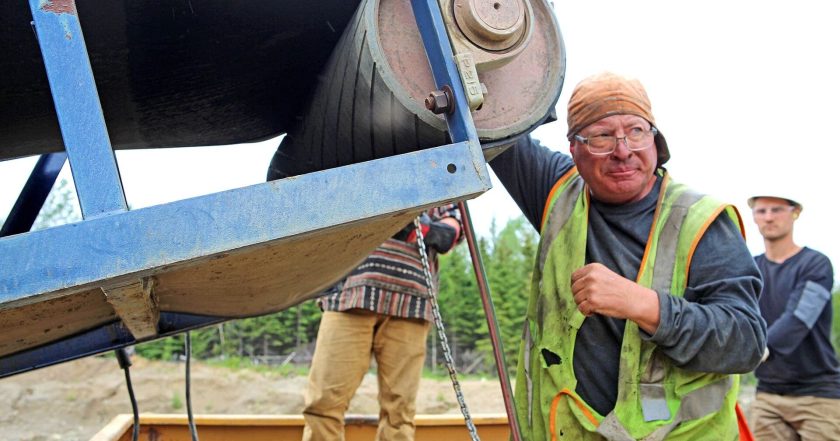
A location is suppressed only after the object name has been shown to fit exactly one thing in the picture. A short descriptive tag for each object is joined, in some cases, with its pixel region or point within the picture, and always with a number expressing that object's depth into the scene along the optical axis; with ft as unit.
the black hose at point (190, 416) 8.78
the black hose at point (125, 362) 7.98
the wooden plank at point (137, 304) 4.17
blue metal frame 3.53
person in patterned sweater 10.98
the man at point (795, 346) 13.41
